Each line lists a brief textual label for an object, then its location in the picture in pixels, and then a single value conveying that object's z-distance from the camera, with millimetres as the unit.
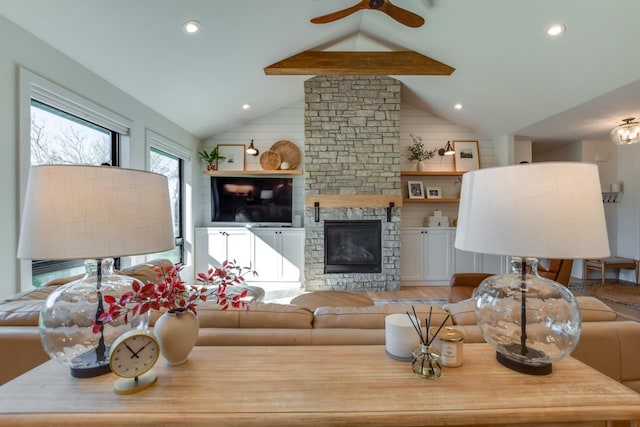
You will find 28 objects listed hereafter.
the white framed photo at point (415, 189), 5039
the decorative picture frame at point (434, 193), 5070
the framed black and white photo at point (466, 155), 5020
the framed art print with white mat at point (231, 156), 5176
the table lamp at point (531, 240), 831
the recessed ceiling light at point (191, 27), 2606
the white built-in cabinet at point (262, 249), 4805
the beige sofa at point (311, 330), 1170
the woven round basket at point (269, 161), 5055
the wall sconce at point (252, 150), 5064
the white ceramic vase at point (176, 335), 929
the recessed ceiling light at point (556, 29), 2544
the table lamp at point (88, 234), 808
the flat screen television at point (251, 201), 5039
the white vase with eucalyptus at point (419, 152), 5016
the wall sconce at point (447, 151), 4965
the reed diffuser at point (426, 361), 896
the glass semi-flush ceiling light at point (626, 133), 3459
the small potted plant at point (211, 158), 5014
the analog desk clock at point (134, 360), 824
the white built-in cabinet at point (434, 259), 4785
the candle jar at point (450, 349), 956
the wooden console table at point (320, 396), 735
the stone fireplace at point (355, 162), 4621
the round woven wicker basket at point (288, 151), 5160
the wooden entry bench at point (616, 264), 4555
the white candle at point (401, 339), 994
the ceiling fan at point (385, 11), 2424
